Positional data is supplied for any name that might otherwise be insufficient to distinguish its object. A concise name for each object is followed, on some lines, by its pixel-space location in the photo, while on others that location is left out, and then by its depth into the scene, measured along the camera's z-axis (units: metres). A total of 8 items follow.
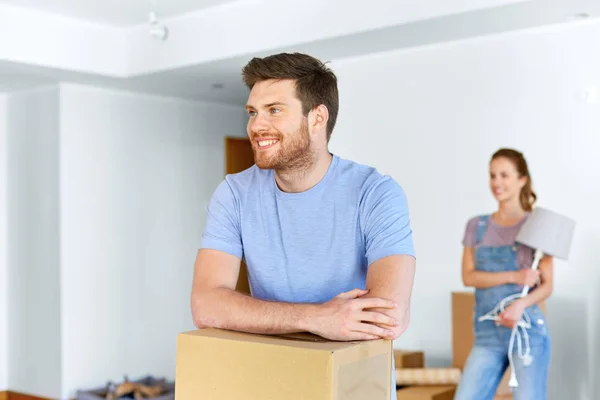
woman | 3.43
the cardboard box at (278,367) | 1.30
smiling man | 1.61
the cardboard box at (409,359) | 4.57
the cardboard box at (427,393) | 4.16
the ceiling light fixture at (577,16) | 4.09
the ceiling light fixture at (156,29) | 4.71
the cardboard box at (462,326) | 4.51
